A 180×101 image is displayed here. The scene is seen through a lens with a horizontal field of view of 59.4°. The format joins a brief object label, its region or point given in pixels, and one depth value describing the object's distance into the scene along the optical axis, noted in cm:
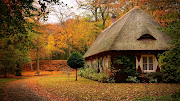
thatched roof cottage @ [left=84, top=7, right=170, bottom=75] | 1338
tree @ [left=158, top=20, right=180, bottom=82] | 614
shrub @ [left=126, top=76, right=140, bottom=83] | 1312
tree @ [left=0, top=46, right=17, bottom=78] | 1777
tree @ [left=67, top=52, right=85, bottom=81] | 1510
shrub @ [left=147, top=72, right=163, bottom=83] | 1308
